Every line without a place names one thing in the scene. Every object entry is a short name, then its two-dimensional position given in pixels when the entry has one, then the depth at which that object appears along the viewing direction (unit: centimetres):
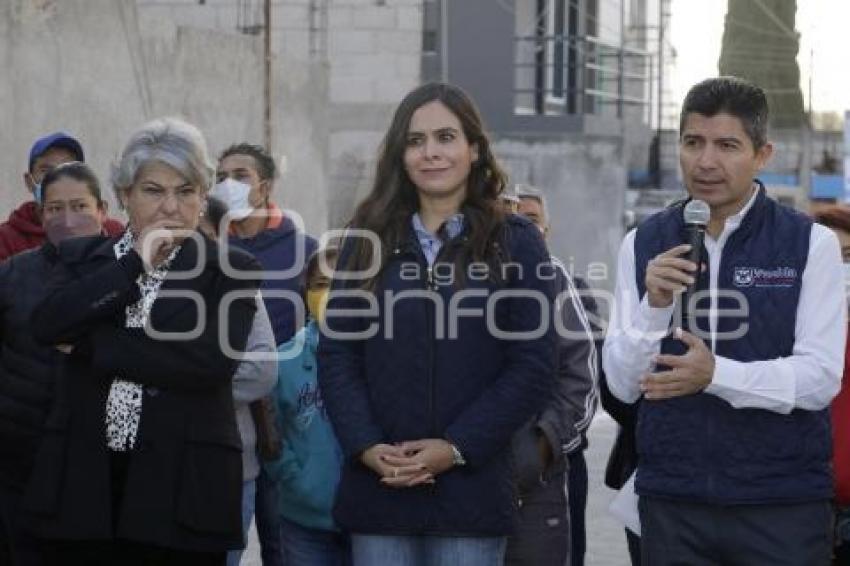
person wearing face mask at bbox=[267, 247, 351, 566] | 654
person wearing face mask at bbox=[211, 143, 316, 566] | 759
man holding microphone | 499
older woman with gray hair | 517
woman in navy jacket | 514
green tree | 4100
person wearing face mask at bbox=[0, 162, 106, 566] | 573
